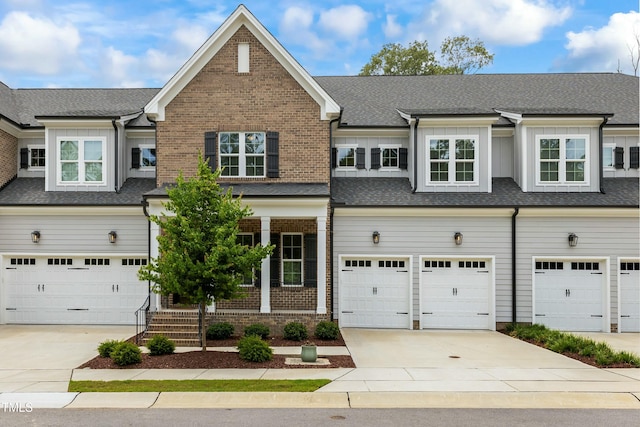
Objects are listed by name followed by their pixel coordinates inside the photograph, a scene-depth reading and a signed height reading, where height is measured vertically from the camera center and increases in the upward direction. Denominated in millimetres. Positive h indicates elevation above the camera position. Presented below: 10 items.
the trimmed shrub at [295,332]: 15406 -3287
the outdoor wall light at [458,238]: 17852 -543
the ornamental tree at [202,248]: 12594 -621
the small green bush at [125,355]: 12117 -3108
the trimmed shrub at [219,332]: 15516 -3282
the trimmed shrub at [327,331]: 15375 -3238
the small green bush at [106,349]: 12984 -3168
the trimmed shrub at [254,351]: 12453 -3111
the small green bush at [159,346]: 13148 -3156
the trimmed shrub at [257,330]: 15463 -3243
